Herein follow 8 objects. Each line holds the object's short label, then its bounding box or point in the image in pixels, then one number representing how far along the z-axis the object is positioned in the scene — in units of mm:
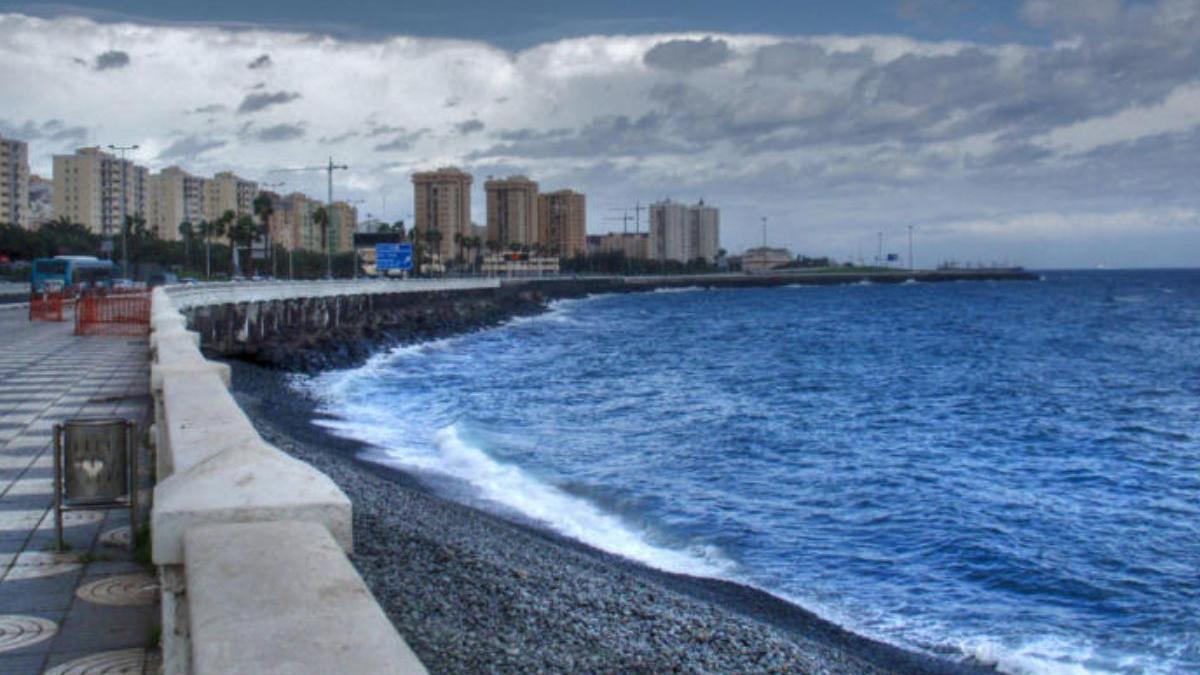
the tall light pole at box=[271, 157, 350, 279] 71875
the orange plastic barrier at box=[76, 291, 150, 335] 27359
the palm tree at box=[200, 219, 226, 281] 90269
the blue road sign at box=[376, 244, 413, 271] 76812
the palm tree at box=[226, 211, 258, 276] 98562
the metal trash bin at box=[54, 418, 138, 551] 5949
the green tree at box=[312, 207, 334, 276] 113600
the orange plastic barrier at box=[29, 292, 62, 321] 33469
